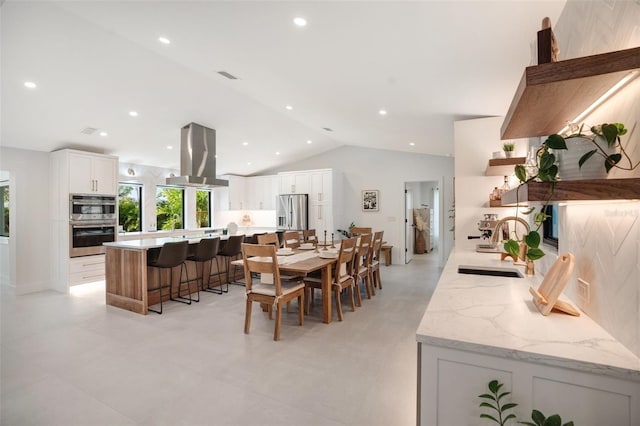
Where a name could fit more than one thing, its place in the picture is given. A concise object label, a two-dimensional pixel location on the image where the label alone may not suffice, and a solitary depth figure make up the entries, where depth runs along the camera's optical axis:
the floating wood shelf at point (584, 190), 0.80
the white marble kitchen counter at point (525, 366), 0.84
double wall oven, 5.21
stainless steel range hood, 5.22
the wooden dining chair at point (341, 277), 3.68
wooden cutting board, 1.18
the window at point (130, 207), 6.80
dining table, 3.25
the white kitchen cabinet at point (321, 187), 7.77
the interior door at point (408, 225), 7.72
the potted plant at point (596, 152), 0.88
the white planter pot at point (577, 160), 0.95
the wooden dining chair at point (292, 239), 4.87
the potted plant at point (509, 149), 3.03
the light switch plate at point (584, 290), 1.21
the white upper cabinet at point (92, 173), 5.22
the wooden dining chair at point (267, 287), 3.13
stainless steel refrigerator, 7.85
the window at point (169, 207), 7.50
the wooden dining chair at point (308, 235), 6.06
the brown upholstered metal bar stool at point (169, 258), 4.03
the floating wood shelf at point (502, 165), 2.84
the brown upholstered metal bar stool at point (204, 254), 4.68
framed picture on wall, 7.94
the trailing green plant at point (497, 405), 0.91
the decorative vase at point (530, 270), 2.02
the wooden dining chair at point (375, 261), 4.89
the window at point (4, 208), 5.72
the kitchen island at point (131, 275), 4.08
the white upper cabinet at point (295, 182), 8.00
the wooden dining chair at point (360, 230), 6.03
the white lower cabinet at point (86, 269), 5.22
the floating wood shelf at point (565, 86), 0.82
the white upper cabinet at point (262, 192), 8.87
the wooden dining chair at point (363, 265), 4.20
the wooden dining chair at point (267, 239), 4.40
